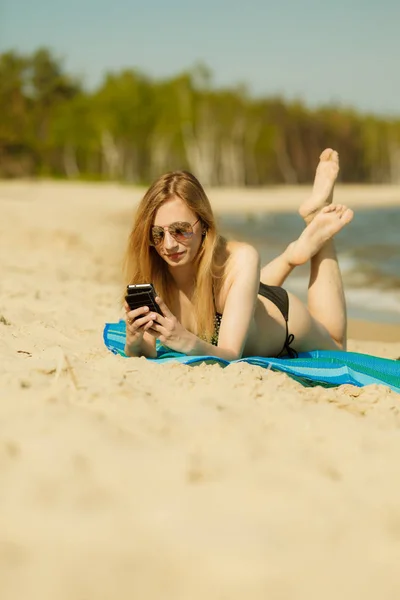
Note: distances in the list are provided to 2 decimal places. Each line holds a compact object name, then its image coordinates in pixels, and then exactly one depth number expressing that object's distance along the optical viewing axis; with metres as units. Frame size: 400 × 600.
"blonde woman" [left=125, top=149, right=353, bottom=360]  3.92
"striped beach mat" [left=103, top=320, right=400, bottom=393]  4.06
